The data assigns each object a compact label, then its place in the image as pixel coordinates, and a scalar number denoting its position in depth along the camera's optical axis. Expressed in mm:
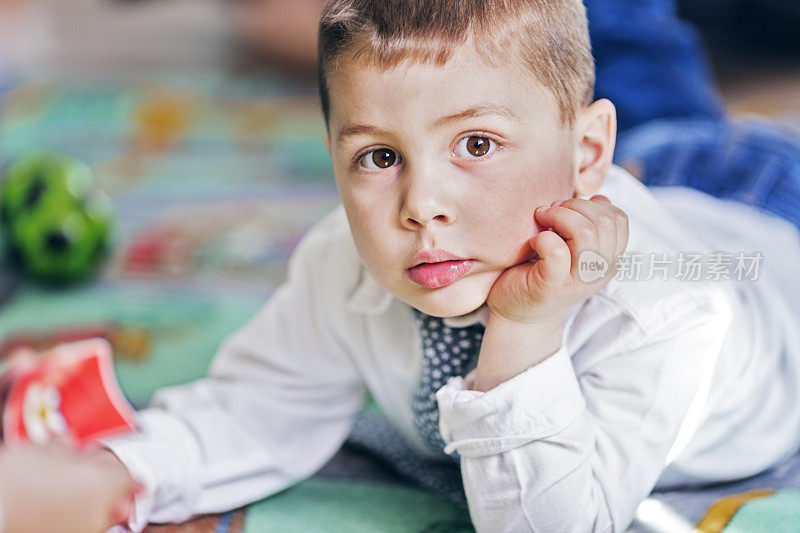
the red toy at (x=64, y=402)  1104
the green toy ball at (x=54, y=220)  1437
